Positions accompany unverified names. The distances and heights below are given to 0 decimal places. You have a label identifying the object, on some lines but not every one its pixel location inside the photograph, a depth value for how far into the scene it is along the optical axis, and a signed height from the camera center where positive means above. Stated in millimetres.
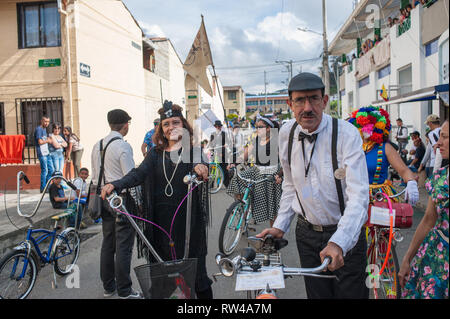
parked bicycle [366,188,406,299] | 3398 -1123
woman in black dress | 3246 -470
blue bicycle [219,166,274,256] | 5473 -1134
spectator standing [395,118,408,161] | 13995 +195
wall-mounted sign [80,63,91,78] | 13094 +2760
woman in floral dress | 1810 -562
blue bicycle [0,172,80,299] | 3900 -1207
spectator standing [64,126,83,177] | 11586 +30
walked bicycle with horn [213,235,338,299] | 1688 -588
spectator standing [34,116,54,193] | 10148 +50
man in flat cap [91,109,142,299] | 4074 -823
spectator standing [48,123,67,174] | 10406 +99
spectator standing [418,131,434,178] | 9373 -592
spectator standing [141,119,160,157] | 8845 +111
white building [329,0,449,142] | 12367 +3517
